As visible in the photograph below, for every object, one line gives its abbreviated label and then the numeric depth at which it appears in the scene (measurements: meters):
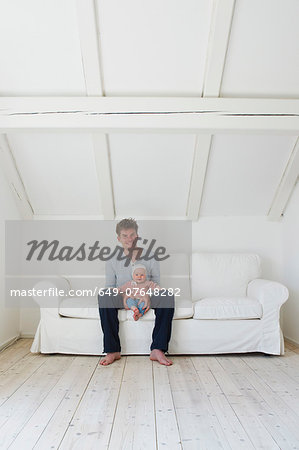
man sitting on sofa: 2.96
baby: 3.09
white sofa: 3.12
